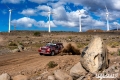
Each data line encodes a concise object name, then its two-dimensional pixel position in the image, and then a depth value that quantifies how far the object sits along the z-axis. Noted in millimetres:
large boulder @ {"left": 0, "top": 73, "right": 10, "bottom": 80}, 19634
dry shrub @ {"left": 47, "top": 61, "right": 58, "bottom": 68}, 26281
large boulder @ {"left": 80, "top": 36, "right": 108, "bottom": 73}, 17156
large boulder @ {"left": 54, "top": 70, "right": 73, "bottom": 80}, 17797
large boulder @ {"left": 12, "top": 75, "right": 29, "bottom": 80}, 20758
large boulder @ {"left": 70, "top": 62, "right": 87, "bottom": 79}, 17405
